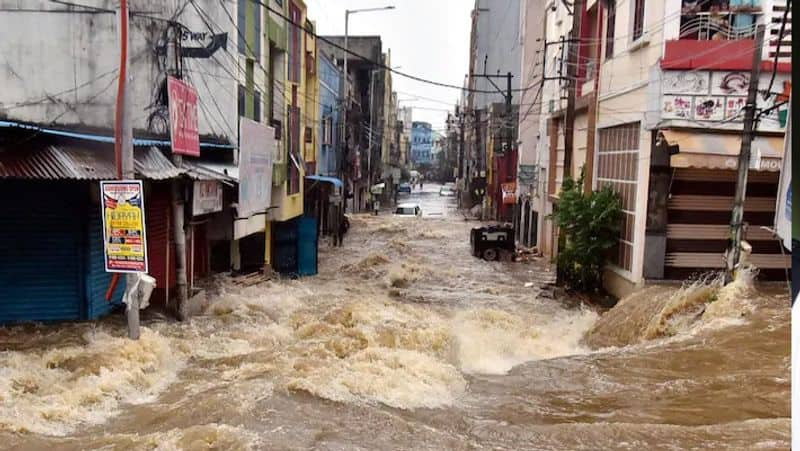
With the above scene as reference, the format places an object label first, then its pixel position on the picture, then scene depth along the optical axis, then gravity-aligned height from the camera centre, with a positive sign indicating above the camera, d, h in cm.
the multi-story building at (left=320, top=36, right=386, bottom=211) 4628 +410
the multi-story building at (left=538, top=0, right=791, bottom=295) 1323 +82
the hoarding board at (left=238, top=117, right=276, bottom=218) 1444 -24
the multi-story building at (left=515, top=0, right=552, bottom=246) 3056 +152
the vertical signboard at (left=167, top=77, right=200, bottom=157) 1109 +63
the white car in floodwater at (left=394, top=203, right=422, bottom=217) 4872 -376
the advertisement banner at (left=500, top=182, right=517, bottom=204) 3541 -159
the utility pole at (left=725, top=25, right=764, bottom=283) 1118 +23
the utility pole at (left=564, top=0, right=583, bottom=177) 1880 +248
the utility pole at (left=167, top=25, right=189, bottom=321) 1148 -113
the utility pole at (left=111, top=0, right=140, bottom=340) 881 +43
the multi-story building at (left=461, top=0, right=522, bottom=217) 4644 +813
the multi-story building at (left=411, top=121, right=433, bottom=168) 15838 +414
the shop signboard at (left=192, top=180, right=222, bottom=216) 1247 -86
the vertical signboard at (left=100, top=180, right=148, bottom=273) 867 -99
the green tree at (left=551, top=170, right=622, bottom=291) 1627 -165
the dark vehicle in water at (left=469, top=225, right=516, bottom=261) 2741 -332
